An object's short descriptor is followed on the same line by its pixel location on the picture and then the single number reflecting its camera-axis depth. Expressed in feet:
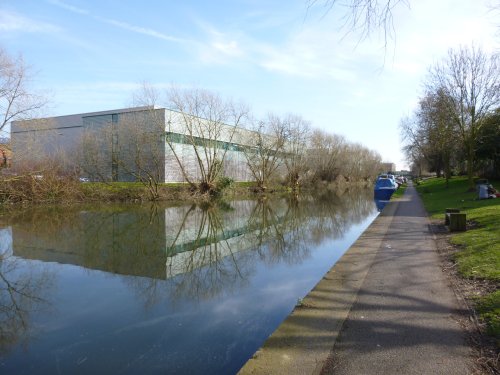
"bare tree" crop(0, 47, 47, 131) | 73.26
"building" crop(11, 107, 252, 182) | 109.81
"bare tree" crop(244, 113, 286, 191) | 148.56
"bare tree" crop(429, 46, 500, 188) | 83.61
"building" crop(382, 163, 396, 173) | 408.55
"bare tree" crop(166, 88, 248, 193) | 116.88
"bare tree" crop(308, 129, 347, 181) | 194.65
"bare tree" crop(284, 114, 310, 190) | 163.94
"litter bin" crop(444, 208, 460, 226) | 45.19
